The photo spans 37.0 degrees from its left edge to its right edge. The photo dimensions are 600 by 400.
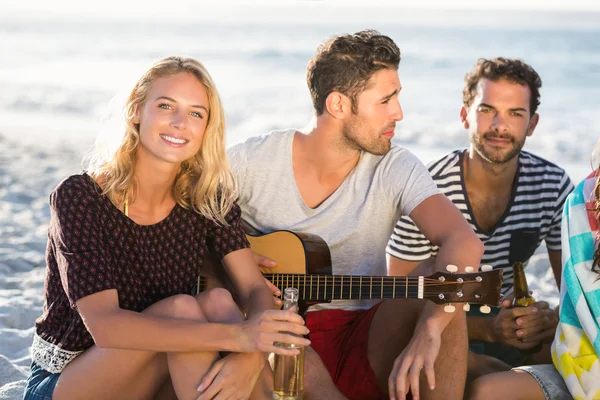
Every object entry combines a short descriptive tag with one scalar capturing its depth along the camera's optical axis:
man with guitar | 3.45
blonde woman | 2.80
